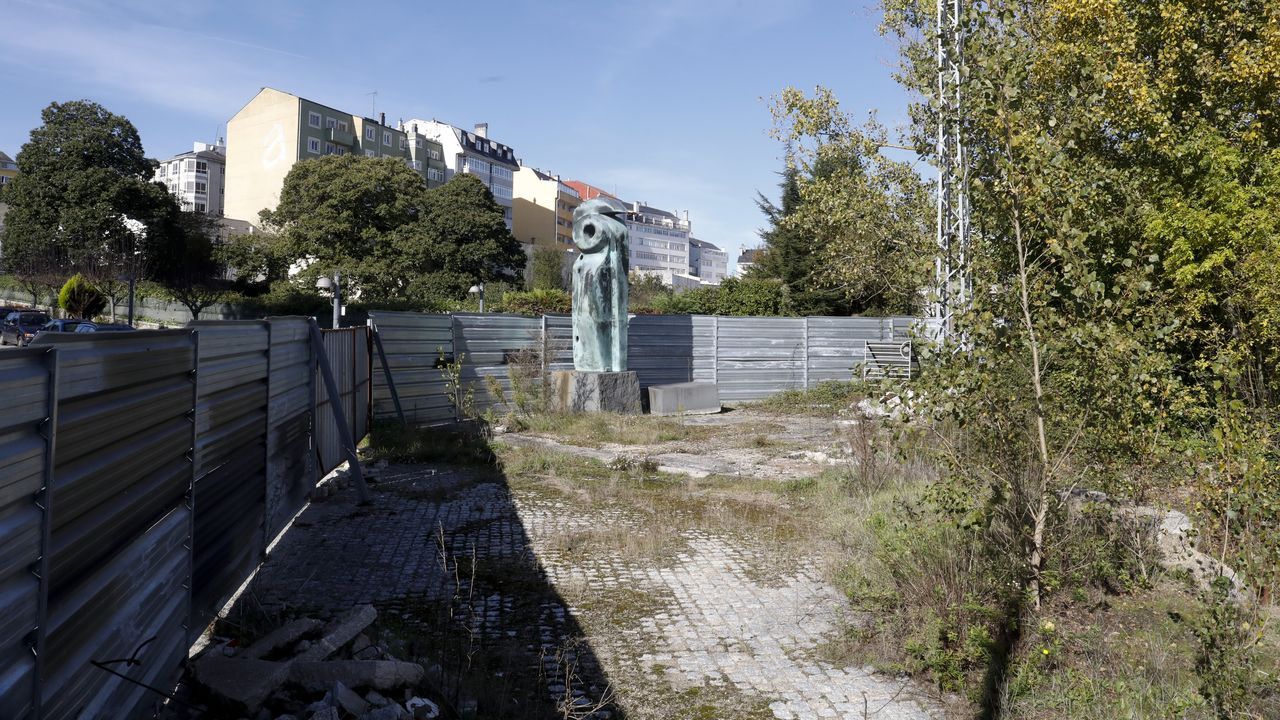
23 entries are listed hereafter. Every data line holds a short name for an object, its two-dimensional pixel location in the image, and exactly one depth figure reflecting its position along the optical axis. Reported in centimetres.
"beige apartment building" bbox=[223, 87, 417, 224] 5941
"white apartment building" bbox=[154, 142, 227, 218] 8144
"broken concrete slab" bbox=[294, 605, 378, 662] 400
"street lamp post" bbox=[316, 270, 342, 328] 1402
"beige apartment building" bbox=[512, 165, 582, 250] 8881
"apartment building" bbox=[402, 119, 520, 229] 7744
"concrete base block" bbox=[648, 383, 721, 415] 1655
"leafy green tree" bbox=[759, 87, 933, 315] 2050
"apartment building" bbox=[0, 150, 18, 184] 8747
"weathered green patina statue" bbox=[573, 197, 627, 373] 1545
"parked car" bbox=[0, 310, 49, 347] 2773
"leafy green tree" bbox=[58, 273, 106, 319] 3488
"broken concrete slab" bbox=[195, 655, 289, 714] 350
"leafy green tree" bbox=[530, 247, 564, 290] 5462
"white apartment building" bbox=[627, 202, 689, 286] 11369
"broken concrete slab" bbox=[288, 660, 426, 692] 372
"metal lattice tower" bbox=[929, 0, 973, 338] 500
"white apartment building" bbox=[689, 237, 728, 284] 13500
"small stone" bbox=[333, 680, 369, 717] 349
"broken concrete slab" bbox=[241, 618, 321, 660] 410
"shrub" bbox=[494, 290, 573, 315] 2838
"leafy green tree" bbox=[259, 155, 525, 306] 4231
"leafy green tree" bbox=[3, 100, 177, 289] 3834
